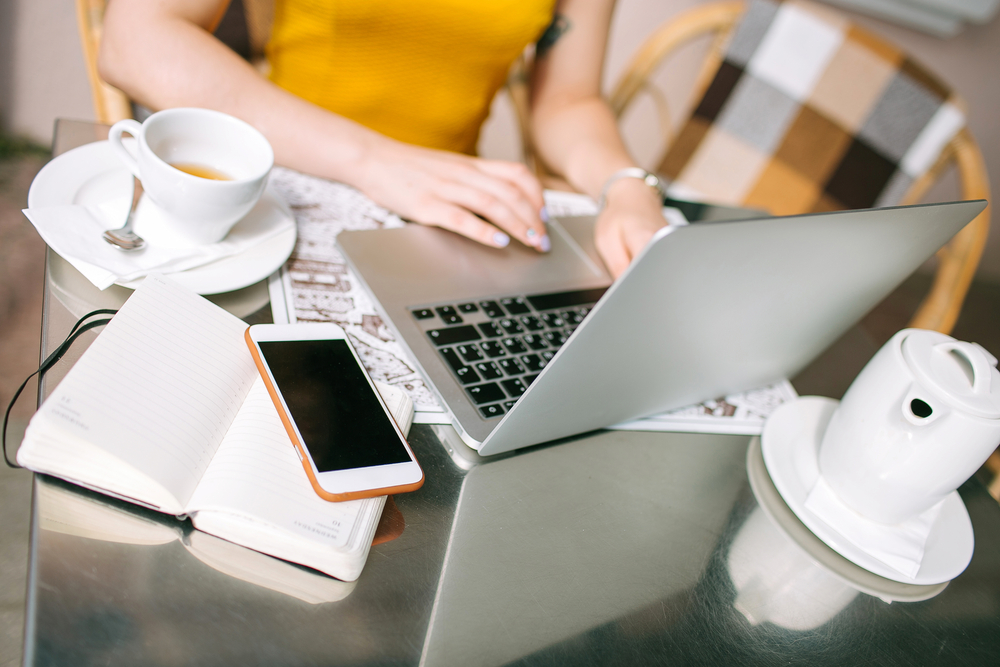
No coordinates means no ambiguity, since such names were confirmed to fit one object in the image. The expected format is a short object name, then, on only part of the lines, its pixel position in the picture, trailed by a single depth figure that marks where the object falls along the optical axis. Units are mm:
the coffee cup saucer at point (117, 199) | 461
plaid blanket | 1062
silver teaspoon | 450
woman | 623
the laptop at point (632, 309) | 351
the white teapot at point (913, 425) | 387
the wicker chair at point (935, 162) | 983
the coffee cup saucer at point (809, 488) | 440
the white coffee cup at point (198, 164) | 436
